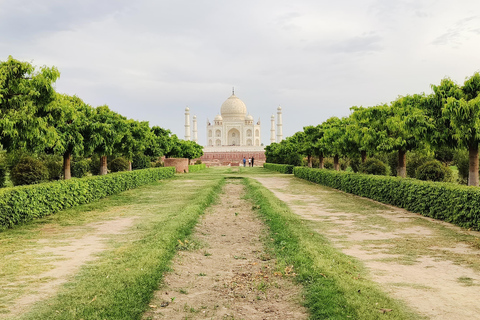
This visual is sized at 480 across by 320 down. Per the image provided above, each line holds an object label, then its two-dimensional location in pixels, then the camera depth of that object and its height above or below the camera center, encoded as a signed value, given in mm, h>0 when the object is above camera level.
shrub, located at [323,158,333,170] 35031 -576
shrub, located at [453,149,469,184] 19219 -497
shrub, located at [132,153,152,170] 28547 -156
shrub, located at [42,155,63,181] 20000 -256
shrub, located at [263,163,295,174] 30359 -785
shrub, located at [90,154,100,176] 24047 -280
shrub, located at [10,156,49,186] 16453 -439
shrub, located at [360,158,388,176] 21766 -604
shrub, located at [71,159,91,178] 21828 -400
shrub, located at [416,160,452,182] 17406 -692
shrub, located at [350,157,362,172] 29925 -489
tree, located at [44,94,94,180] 9180 +1004
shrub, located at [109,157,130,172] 25391 -255
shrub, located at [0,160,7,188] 17405 -476
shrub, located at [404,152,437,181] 22569 -381
